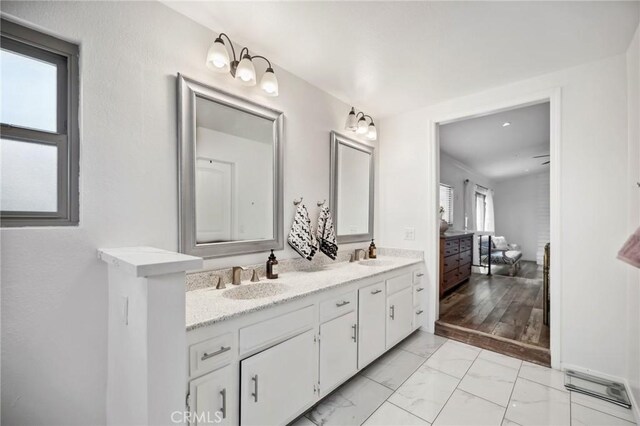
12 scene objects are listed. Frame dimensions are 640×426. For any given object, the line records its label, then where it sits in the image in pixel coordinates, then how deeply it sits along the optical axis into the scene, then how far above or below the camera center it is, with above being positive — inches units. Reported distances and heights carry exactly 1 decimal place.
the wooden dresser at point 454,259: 149.8 -28.2
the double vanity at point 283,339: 45.8 -27.4
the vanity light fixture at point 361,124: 103.0 +35.4
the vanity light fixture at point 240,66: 62.8 +36.3
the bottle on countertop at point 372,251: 114.4 -15.9
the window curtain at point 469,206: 240.9 +7.3
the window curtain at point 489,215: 304.5 -1.6
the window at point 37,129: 43.6 +14.2
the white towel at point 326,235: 93.9 -7.5
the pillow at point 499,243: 245.4 -27.3
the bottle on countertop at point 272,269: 75.6 -15.6
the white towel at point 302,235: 85.4 -7.1
